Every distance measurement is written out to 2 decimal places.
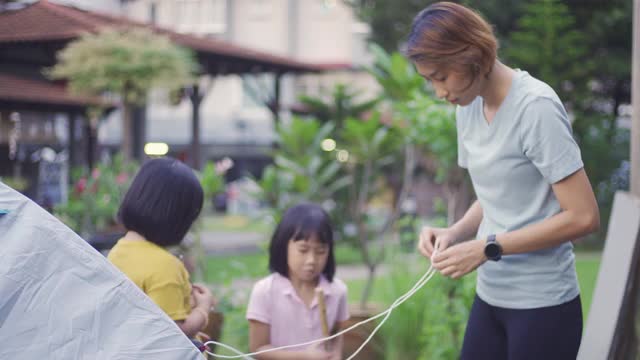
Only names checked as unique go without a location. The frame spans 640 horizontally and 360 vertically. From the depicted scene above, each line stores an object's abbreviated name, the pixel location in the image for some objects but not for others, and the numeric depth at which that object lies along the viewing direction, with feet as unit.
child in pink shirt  9.76
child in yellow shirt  7.61
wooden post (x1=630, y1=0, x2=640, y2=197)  11.23
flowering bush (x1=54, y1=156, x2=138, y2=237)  28.60
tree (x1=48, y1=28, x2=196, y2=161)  37.35
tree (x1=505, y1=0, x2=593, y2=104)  45.39
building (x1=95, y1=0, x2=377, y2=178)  113.39
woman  6.63
